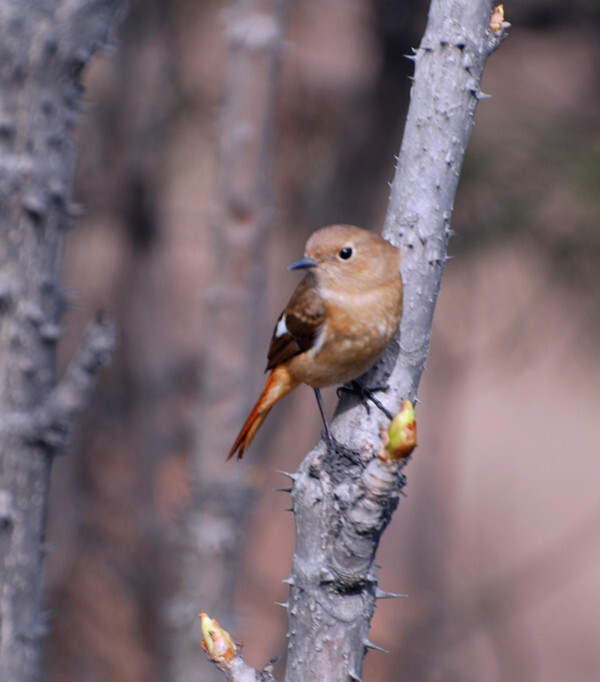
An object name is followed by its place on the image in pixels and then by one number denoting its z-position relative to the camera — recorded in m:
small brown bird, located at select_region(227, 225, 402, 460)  4.22
